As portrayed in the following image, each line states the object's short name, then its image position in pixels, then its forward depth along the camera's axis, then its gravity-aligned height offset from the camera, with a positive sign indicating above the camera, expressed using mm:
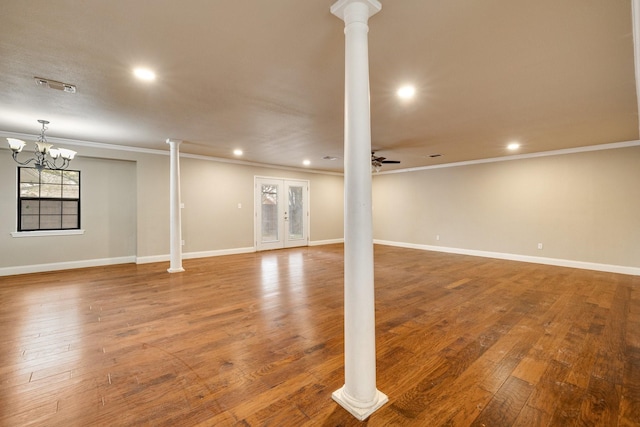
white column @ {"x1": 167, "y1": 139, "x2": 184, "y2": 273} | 5508 +133
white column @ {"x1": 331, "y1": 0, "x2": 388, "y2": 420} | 1710 -16
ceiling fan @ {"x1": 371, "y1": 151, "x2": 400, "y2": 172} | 6007 +1227
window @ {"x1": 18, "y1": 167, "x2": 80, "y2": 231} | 5223 +463
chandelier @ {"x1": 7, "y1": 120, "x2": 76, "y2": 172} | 4000 +1141
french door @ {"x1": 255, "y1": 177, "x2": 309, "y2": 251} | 8078 +198
